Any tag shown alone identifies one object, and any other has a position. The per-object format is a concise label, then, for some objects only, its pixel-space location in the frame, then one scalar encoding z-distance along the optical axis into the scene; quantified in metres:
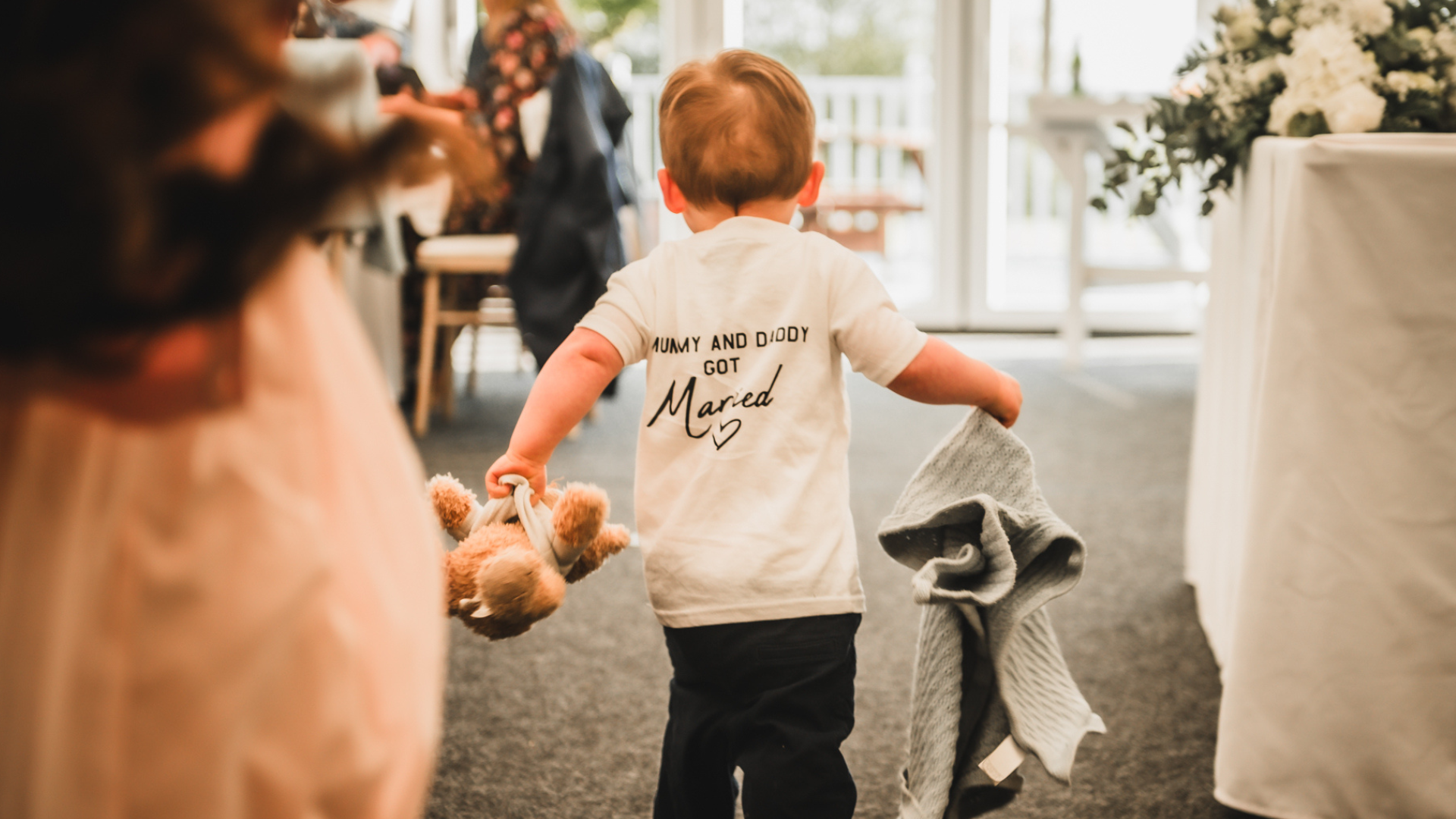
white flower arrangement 1.47
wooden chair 3.13
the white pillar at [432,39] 4.59
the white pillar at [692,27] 4.83
